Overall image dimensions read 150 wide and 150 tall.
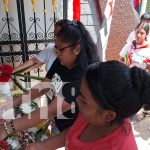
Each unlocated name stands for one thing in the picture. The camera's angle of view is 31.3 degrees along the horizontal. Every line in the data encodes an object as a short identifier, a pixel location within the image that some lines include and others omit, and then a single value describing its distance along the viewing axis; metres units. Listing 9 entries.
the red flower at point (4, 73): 1.98
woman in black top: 1.51
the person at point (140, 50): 3.39
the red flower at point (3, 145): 1.51
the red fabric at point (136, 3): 4.47
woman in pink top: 1.00
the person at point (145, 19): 3.61
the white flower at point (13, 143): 1.55
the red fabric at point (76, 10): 3.76
